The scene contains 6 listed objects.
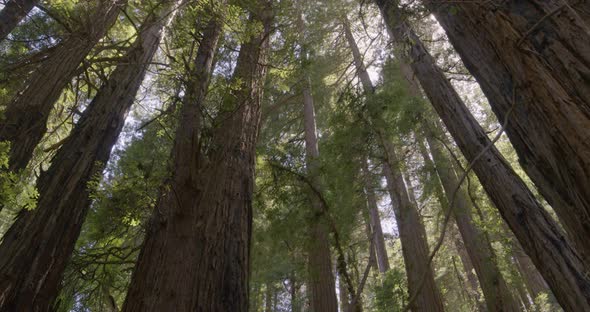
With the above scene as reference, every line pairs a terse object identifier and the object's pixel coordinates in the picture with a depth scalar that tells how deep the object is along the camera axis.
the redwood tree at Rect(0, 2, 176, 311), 3.11
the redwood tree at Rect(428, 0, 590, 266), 1.53
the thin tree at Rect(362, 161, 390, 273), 12.77
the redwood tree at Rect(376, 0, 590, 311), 2.93
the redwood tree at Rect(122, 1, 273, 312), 2.21
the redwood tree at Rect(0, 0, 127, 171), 3.46
